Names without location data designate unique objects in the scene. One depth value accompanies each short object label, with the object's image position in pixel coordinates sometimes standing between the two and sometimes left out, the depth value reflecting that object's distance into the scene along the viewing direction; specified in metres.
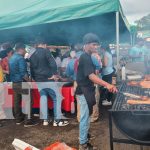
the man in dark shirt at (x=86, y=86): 4.51
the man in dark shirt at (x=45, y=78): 6.28
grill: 3.67
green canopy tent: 5.78
